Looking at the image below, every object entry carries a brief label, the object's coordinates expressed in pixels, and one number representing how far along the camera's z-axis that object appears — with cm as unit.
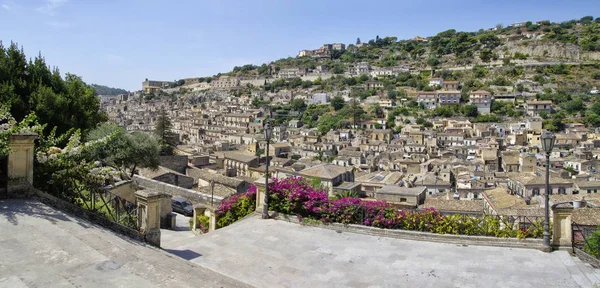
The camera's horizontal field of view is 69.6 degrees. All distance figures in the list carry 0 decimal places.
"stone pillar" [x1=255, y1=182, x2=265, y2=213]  974
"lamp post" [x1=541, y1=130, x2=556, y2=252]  719
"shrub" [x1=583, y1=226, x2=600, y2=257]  718
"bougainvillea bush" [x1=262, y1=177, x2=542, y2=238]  813
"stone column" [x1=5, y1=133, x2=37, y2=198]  686
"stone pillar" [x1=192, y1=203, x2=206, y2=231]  1156
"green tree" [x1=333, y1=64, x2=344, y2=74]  13646
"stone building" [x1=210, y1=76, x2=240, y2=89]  14900
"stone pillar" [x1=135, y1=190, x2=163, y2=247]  683
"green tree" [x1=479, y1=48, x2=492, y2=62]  11898
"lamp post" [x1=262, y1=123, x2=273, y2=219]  938
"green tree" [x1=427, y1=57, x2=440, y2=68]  12362
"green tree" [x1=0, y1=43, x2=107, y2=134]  1466
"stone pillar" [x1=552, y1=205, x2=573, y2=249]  732
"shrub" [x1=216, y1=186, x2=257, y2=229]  1007
